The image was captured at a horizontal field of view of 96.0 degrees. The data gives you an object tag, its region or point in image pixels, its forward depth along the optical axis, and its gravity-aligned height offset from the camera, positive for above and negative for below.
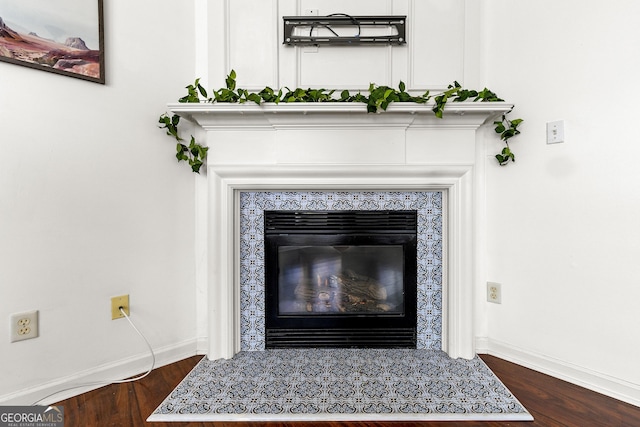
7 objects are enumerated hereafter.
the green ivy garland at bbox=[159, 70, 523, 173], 1.39 +0.55
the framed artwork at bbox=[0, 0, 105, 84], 1.17 +0.76
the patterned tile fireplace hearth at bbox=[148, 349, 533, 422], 1.15 -0.81
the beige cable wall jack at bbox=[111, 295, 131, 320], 1.41 -0.47
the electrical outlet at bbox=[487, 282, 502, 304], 1.61 -0.47
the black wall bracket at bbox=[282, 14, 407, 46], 1.59 +1.01
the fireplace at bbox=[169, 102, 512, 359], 1.51 +0.23
